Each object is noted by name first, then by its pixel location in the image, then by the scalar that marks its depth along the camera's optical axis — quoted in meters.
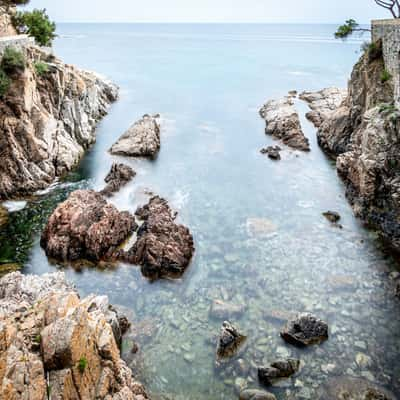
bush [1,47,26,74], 31.12
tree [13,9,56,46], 41.19
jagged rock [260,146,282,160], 40.59
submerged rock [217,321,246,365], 17.08
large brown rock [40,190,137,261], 23.81
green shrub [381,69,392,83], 29.88
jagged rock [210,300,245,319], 19.38
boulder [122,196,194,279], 22.50
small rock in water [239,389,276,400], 14.66
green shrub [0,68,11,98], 30.19
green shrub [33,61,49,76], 36.22
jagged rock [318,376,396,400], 14.97
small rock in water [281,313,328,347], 17.55
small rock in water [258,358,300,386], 15.67
